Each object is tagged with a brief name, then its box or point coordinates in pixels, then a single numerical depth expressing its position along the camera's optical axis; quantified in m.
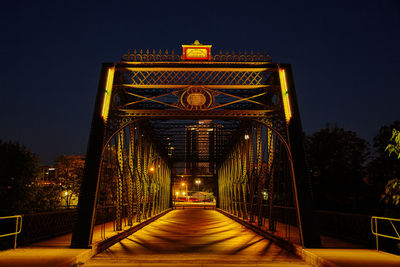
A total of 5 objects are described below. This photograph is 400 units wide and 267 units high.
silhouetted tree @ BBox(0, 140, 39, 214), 18.84
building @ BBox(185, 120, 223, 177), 30.50
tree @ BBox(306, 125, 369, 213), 23.28
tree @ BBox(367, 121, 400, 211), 18.27
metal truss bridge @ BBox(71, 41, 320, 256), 9.04
